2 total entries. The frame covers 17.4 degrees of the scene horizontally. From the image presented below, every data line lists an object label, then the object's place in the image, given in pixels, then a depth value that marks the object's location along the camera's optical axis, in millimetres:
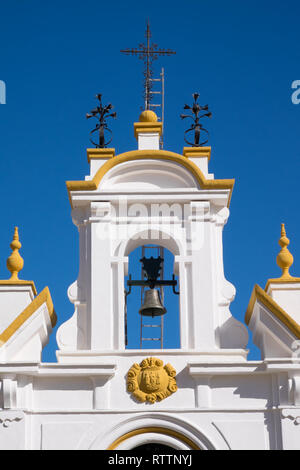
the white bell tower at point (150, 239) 15023
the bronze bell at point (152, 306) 15922
